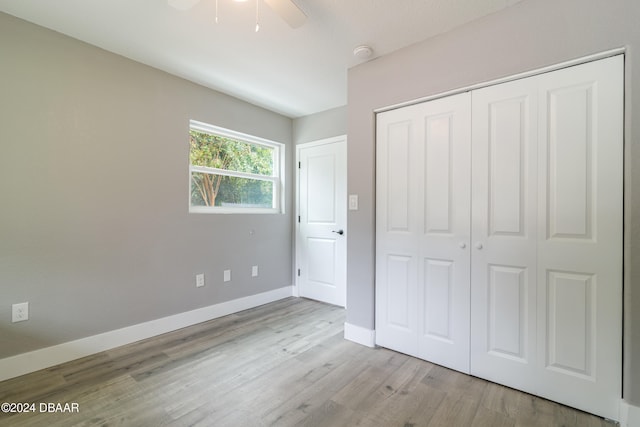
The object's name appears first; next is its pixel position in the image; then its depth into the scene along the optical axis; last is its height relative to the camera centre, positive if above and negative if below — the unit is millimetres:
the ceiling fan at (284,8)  1505 +1113
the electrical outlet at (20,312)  1918 -670
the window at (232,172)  2977 +484
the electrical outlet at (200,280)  2889 -678
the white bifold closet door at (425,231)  2006 -129
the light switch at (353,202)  2486 +101
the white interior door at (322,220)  3471 -87
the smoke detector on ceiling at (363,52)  2215 +1281
